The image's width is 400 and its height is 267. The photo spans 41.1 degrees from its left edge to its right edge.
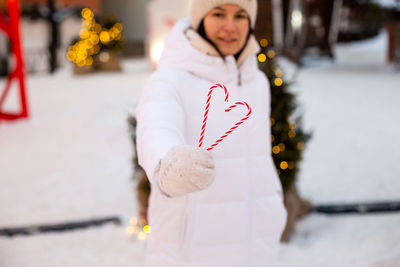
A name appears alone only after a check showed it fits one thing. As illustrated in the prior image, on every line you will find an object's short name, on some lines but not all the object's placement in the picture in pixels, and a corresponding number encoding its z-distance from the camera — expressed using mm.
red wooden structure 7402
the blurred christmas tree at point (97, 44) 14094
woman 1540
